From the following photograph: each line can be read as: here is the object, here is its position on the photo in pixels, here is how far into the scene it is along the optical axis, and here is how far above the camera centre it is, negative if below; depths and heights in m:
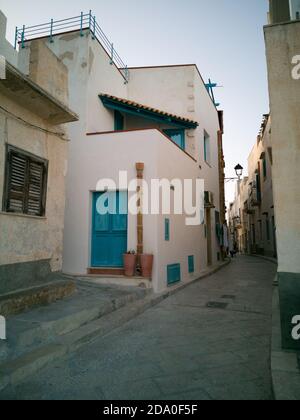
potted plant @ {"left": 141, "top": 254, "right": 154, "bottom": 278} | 7.34 -0.73
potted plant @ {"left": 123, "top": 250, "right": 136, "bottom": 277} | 7.42 -0.74
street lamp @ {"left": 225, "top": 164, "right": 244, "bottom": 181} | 17.02 +3.85
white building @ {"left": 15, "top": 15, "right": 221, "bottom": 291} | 8.02 +2.24
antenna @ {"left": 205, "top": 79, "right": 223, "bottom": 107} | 16.74 +8.67
